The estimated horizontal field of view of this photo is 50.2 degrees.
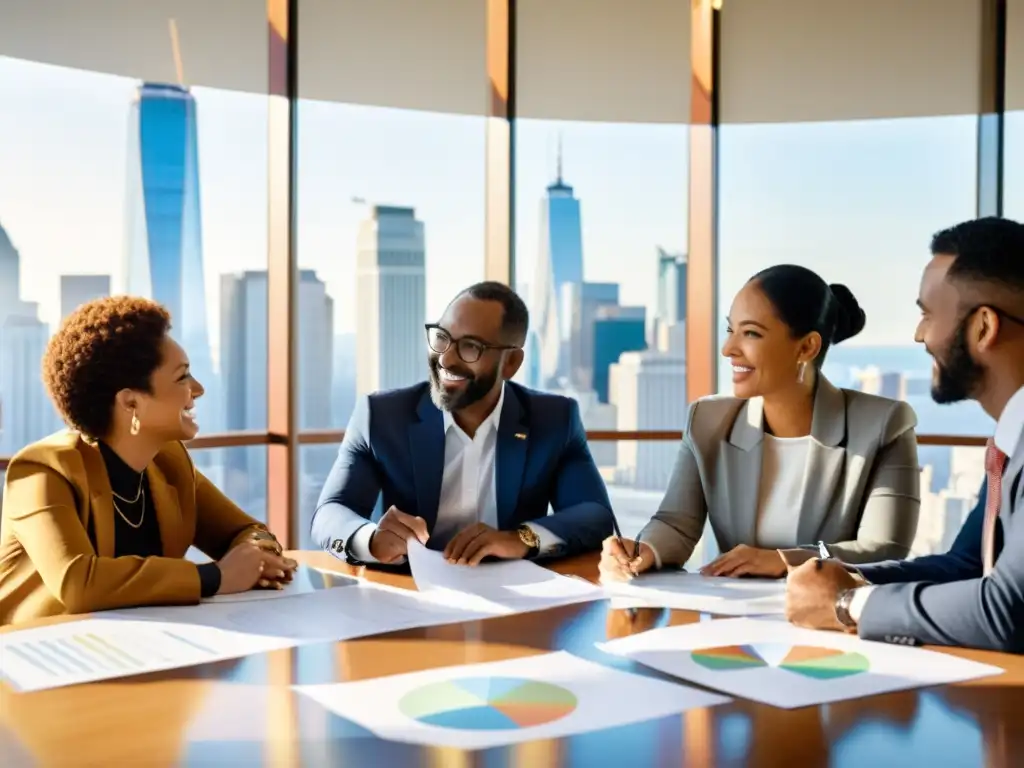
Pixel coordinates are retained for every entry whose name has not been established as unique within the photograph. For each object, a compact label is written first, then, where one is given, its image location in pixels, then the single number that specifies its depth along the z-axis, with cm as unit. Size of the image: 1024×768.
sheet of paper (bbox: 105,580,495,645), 180
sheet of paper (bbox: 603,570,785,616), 196
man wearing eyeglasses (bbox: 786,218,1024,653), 168
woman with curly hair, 199
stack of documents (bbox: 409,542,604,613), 202
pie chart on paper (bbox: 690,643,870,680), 156
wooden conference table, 122
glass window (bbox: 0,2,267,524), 497
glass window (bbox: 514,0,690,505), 580
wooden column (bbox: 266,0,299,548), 518
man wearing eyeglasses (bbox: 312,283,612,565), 284
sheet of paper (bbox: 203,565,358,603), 206
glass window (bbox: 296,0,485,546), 636
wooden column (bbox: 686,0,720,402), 556
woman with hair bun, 256
